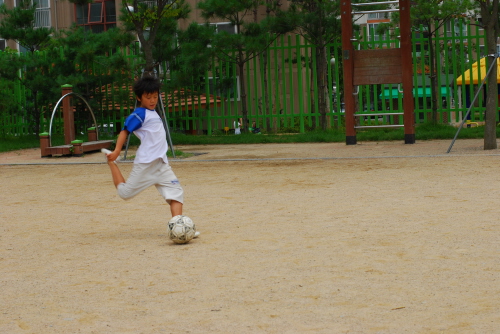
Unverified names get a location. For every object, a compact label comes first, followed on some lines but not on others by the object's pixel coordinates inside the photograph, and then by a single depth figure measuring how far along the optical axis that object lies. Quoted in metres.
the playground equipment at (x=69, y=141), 15.50
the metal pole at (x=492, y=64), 12.65
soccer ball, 6.01
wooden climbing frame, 15.65
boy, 6.45
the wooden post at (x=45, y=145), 15.45
